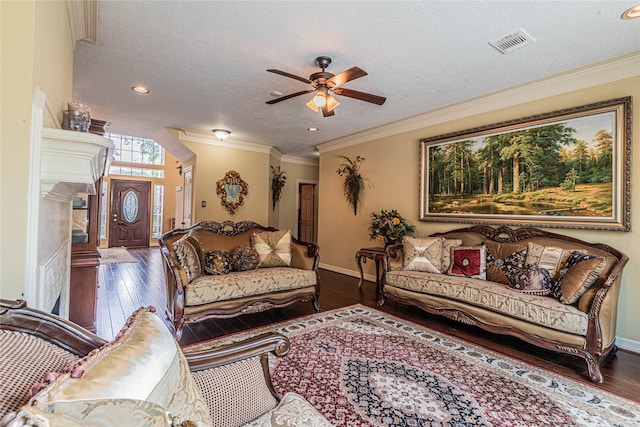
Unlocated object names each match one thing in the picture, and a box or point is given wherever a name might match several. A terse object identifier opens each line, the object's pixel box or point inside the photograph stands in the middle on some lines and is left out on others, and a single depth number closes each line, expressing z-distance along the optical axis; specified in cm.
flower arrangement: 432
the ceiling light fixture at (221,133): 519
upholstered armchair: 52
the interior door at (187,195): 591
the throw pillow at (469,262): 326
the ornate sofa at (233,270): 280
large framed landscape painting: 274
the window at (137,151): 878
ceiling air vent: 235
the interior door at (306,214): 806
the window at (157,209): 926
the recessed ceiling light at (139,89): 351
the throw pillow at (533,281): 269
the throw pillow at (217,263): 322
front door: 868
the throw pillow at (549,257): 281
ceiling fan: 272
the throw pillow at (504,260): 307
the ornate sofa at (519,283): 229
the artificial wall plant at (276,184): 714
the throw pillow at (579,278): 240
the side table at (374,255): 414
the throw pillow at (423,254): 354
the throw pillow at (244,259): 344
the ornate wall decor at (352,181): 536
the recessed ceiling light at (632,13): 203
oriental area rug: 174
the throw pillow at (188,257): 288
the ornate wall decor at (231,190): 587
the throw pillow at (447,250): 353
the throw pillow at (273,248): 368
